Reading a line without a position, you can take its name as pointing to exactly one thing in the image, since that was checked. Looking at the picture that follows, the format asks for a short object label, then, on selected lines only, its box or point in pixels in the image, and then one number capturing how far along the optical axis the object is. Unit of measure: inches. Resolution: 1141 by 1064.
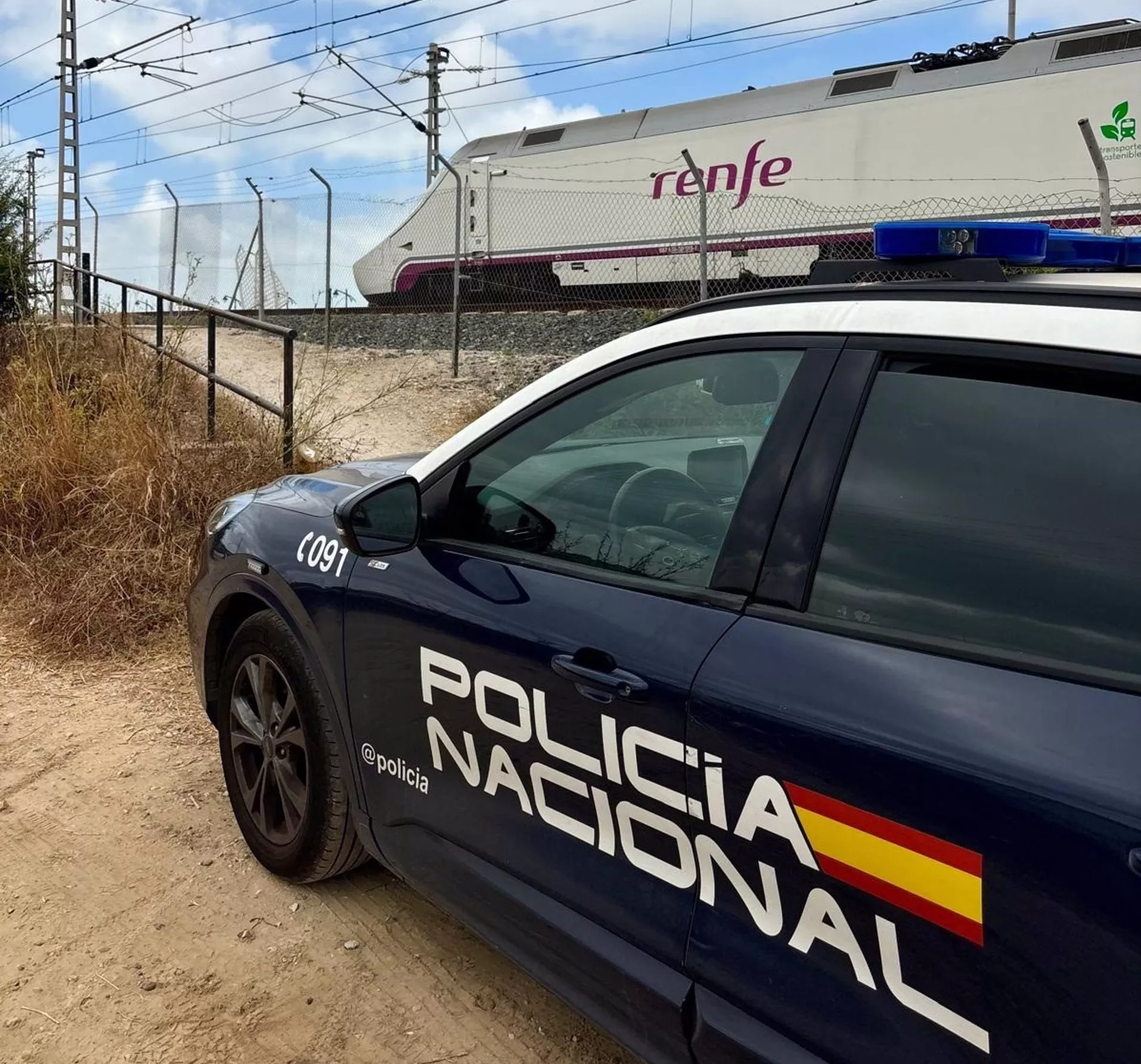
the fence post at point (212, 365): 285.6
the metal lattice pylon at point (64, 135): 803.4
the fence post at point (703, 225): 346.1
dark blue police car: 49.6
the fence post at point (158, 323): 330.0
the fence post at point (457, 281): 468.1
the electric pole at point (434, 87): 1226.0
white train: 461.7
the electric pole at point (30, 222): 425.7
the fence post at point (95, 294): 433.4
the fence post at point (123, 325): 313.9
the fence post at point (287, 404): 259.9
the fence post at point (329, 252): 581.0
